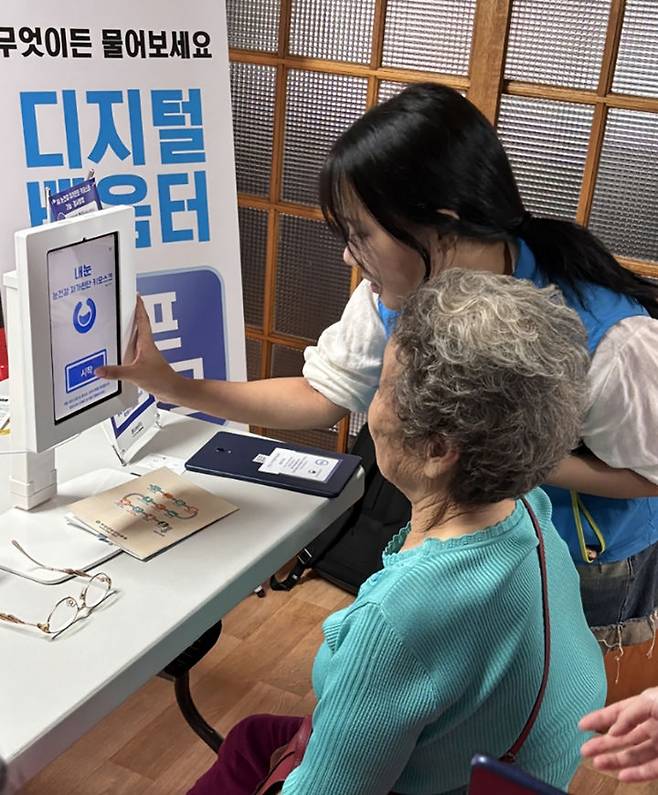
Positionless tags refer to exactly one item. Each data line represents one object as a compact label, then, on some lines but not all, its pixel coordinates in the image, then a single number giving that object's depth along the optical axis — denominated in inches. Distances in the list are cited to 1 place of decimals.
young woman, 61.2
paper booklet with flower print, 62.4
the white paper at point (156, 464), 71.8
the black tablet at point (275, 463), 71.5
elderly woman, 45.1
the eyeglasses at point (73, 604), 54.0
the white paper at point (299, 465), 72.5
